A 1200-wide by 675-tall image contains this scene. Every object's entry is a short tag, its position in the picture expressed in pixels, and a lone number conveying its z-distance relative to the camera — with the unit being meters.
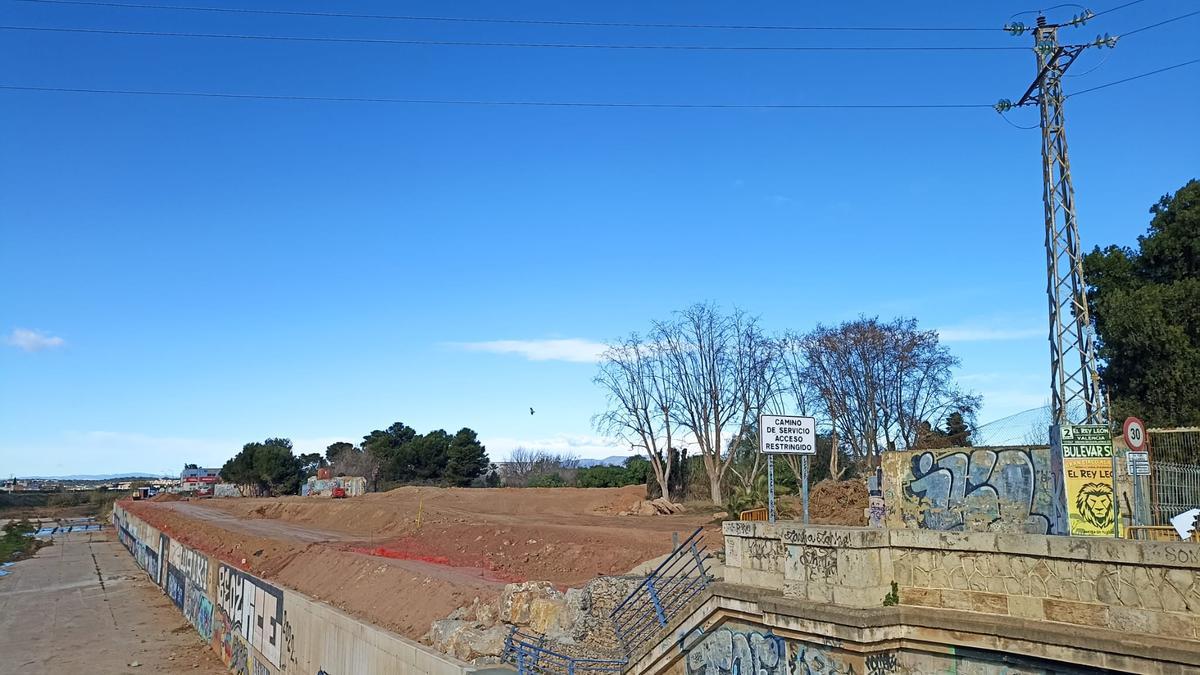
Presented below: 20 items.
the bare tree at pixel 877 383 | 55.53
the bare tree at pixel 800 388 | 58.50
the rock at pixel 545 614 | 17.38
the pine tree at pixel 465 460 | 96.38
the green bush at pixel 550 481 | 82.96
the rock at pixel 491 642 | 16.56
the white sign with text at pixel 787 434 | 11.06
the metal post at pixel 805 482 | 10.79
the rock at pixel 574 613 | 16.85
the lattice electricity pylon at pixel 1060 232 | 18.42
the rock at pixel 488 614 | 18.45
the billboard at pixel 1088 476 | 15.37
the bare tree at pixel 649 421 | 59.91
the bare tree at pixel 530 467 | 110.44
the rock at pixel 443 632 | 17.82
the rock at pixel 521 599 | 17.84
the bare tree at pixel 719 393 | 58.44
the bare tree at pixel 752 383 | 58.78
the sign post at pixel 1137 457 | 12.50
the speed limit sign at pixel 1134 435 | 12.46
